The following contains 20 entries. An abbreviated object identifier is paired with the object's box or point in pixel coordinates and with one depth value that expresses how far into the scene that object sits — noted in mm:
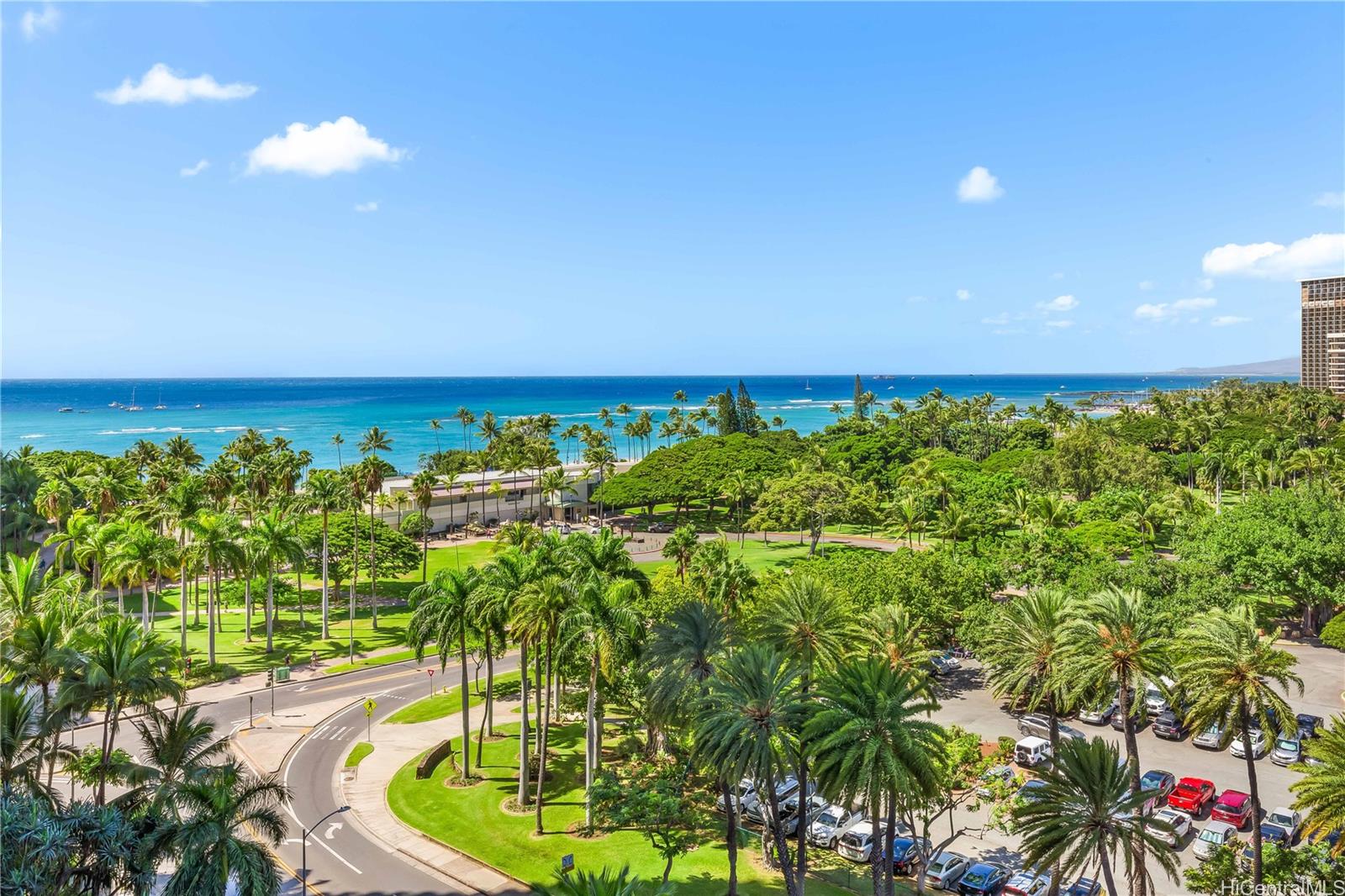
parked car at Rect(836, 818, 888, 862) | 37750
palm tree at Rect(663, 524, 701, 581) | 63594
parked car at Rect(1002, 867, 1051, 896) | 33094
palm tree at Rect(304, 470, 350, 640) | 69812
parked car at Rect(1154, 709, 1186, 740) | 48125
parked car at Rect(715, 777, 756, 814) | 41494
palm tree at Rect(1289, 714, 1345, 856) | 27000
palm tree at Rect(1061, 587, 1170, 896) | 34000
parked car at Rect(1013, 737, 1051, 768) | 44375
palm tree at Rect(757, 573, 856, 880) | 39031
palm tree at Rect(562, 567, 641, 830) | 38403
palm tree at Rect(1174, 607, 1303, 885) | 31906
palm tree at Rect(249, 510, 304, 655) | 63312
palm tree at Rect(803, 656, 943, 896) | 27625
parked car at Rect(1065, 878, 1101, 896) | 32144
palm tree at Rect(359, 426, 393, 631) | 73312
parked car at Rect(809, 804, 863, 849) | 38719
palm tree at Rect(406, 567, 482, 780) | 43312
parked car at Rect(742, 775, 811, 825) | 40906
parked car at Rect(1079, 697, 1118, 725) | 49719
